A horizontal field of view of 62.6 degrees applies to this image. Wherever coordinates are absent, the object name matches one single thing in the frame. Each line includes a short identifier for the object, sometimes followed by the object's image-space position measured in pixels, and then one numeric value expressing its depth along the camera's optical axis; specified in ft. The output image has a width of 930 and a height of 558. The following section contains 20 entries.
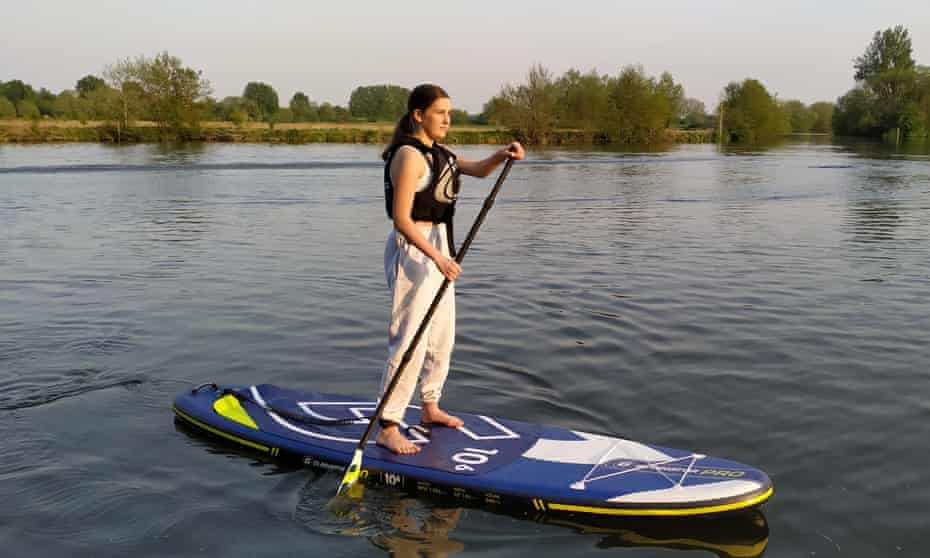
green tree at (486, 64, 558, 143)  262.47
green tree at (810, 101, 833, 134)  449.11
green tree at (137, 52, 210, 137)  235.81
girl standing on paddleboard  15.88
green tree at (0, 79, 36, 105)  368.01
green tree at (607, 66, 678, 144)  286.05
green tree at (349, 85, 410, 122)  379.22
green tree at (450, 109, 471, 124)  337.31
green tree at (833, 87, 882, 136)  310.45
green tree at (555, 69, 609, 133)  280.72
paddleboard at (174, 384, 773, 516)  14.62
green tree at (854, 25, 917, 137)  297.24
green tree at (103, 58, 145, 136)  227.20
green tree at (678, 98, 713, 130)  365.61
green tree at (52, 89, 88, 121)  245.86
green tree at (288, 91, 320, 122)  334.03
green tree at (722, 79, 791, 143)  322.75
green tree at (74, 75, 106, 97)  464.24
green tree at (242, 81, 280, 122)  479.41
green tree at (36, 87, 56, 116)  307.99
